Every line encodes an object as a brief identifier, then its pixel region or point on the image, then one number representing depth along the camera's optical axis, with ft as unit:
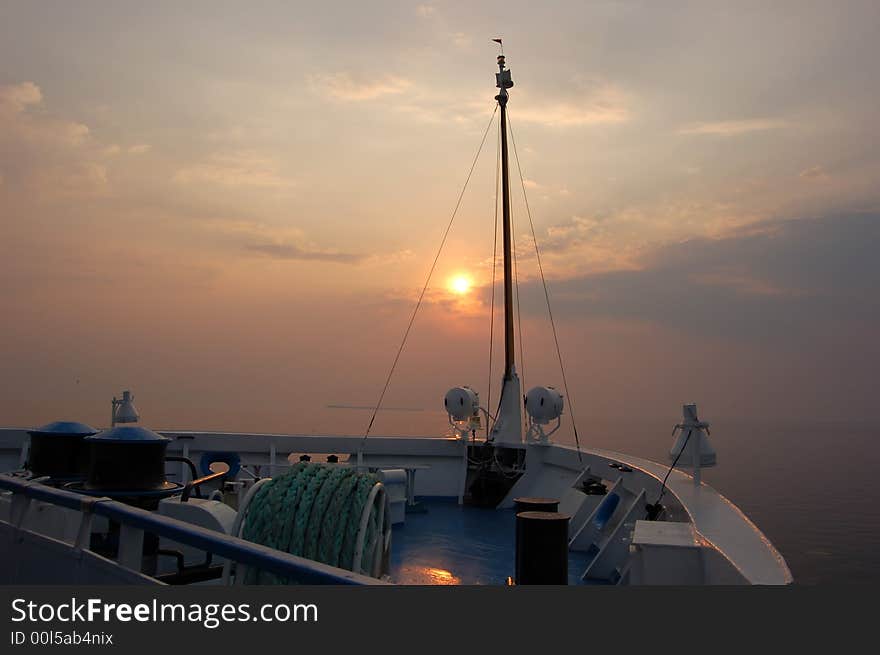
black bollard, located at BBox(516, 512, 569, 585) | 18.52
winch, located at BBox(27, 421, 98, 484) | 24.34
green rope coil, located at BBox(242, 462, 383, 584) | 15.28
